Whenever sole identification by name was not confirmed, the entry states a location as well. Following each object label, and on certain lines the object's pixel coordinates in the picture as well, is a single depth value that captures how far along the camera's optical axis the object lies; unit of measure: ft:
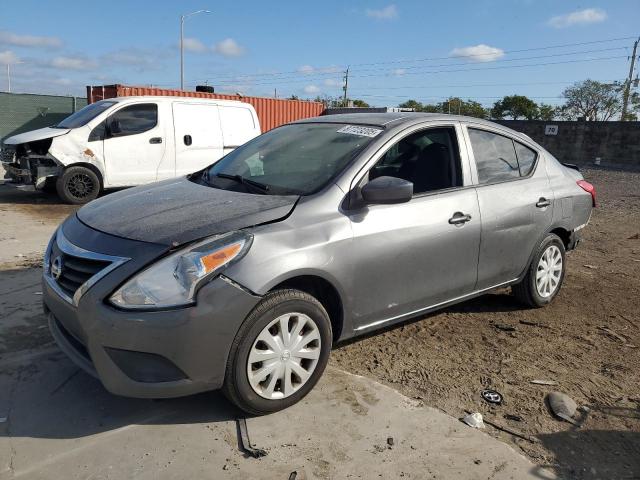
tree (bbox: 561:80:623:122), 198.70
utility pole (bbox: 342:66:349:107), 197.16
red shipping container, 60.29
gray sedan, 8.82
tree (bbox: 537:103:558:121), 198.70
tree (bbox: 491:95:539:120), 190.29
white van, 30.73
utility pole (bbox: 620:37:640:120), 175.22
